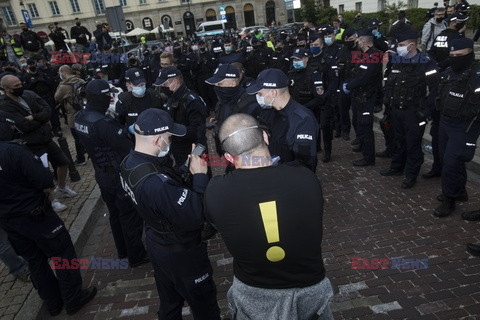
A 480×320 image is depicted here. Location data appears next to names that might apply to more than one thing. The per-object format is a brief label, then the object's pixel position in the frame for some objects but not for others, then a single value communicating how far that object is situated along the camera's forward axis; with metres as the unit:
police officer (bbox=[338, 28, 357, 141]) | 8.01
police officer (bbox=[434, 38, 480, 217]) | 4.53
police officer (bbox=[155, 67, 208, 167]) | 5.37
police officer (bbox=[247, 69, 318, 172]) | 3.88
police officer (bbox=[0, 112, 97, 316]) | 3.49
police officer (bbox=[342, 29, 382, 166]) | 6.56
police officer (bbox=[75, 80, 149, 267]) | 4.25
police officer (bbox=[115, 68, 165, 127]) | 5.73
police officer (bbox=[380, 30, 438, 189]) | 5.50
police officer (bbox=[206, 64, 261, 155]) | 4.97
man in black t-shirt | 2.02
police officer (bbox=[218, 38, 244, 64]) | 11.01
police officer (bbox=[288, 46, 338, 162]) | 6.69
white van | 42.19
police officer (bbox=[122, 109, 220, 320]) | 2.64
